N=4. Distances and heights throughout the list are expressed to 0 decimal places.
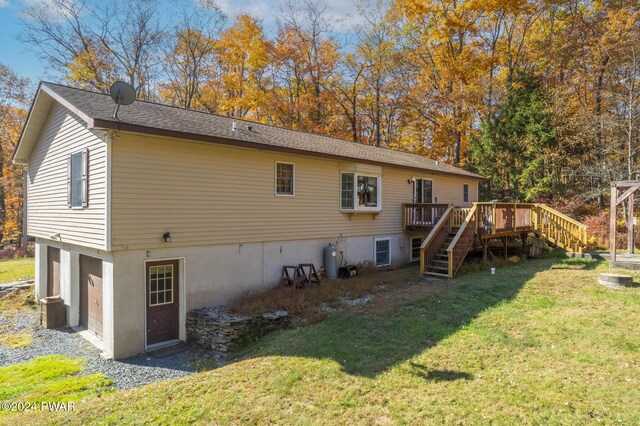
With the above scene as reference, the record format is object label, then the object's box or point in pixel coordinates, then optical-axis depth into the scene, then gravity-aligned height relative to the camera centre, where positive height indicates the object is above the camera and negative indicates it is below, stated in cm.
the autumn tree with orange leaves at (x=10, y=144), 2455 +490
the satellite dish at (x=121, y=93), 789 +263
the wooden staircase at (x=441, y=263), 1221 -178
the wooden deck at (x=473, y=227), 1245 -61
